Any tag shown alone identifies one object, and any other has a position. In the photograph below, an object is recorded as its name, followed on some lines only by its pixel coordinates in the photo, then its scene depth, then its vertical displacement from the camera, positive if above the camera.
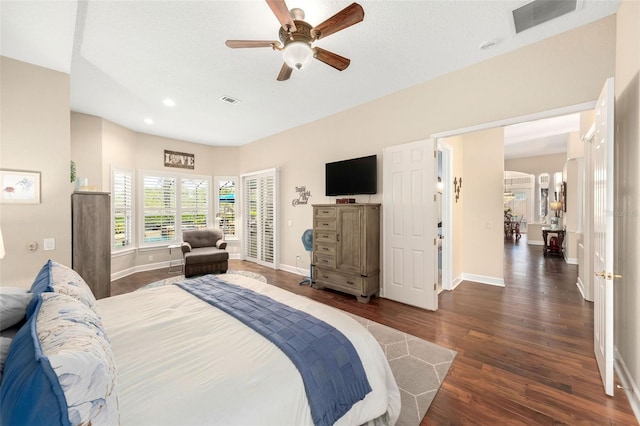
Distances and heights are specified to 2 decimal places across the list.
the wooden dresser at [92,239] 2.98 -0.34
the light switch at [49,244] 2.70 -0.35
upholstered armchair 4.87 -0.82
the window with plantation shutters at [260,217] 5.90 -0.14
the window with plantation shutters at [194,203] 6.33 +0.22
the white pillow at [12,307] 1.21 -0.47
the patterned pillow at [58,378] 0.65 -0.47
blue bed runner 1.22 -0.75
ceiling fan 1.79 +1.39
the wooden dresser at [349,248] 3.75 -0.58
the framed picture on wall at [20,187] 2.46 +0.25
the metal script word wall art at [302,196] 5.21 +0.32
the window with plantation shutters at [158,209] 5.74 +0.06
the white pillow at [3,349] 0.88 -0.51
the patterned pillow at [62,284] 1.40 -0.43
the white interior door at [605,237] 1.83 -0.20
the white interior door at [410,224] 3.38 -0.18
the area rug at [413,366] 1.81 -1.38
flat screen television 3.99 +0.58
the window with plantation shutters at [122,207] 5.12 +0.08
